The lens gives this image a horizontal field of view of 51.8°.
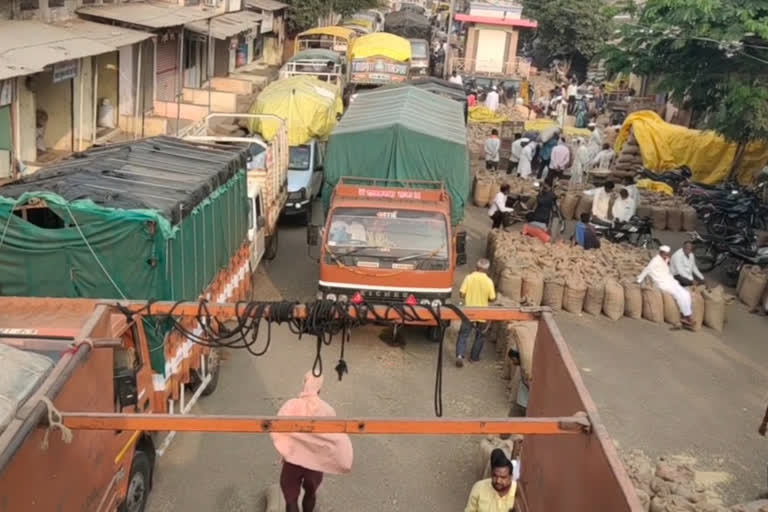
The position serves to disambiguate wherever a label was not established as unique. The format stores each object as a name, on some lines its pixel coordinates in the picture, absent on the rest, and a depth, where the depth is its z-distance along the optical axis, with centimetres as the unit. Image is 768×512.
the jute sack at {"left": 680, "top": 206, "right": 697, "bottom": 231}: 1773
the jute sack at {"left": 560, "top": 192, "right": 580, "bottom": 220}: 1800
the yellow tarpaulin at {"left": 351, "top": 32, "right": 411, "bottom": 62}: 2806
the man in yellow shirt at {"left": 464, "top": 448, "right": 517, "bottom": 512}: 528
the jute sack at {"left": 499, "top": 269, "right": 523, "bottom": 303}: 1205
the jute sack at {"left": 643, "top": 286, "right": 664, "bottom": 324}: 1214
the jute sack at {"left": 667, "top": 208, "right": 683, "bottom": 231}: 1772
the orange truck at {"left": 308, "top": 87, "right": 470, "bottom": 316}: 1012
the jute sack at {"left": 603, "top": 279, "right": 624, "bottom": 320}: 1212
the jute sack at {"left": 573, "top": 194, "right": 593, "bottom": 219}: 1761
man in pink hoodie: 559
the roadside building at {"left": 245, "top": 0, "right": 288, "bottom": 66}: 3516
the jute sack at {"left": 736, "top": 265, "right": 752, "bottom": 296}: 1372
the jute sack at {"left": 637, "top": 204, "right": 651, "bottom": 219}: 1783
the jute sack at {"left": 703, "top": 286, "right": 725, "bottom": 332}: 1216
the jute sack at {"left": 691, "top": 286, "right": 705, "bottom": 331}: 1212
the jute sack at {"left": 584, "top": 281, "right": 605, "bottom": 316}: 1219
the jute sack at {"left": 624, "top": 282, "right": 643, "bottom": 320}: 1223
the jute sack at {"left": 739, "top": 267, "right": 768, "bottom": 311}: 1324
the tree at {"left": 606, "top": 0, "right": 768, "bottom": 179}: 1577
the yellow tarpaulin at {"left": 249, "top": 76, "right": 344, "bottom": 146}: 1703
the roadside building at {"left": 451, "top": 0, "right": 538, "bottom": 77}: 4300
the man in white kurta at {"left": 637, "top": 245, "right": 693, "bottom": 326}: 1206
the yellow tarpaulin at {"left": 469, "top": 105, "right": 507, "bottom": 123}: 2643
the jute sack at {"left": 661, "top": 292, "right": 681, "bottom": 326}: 1213
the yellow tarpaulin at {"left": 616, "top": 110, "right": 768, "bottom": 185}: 2011
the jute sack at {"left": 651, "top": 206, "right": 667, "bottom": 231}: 1773
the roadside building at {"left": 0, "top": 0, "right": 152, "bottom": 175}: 1294
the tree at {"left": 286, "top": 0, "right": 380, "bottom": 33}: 3891
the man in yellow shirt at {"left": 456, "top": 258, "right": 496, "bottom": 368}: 1009
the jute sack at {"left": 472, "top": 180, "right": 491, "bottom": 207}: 1858
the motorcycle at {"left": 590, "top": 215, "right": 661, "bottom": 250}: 1532
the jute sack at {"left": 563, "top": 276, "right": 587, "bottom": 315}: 1217
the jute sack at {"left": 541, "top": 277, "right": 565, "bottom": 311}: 1220
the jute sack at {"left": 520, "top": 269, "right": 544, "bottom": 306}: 1202
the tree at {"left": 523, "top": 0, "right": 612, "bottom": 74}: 4431
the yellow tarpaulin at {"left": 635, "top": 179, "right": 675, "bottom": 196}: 1923
